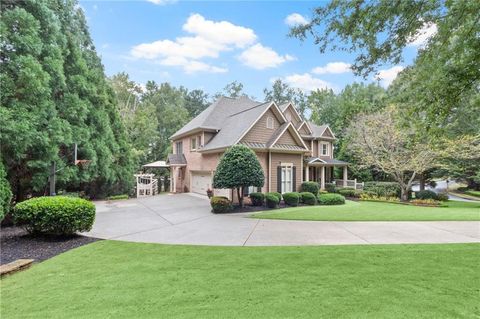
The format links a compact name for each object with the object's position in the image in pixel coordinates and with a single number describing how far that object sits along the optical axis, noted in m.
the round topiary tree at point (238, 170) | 13.89
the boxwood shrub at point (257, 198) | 15.81
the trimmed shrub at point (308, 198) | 17.48
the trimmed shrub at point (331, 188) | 26.17
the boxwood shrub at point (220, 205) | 13.62
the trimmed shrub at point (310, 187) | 18.89
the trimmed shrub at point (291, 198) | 16.50
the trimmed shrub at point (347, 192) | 24.33
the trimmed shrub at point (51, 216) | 8.01
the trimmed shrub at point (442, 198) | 22.14
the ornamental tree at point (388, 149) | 20.53
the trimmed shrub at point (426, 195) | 21.72
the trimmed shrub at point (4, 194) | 7.88
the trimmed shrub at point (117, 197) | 20.11
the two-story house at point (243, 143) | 17.50
